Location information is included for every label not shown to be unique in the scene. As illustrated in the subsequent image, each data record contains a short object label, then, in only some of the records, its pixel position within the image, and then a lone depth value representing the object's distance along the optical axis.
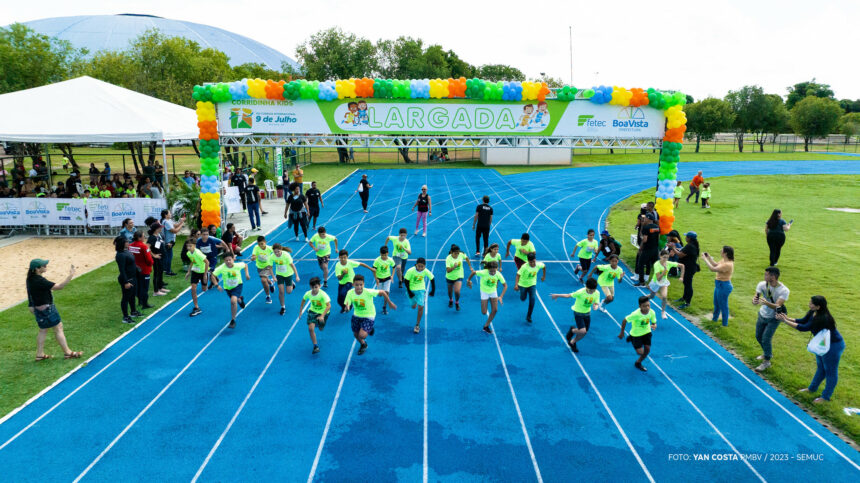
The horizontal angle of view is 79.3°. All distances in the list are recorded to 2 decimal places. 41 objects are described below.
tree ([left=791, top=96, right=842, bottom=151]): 60.25
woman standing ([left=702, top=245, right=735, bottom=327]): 9.63
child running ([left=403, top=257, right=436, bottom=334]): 9.68
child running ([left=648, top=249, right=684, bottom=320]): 10.44
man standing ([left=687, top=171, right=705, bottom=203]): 24.30
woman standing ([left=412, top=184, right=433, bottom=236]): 16.61
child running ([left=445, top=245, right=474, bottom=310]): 10.59
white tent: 16.95
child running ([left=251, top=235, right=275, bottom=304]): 10.84
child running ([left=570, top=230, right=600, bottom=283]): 12.56
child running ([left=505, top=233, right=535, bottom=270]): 11.57
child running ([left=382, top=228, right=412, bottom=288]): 11.91
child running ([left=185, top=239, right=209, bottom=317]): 10.57
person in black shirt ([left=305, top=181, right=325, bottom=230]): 17.77
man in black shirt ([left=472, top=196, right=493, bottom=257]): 14.35
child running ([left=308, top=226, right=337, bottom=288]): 12.38
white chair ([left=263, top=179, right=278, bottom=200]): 24.83
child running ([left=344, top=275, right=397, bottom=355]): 8.66
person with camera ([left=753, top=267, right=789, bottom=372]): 7.88
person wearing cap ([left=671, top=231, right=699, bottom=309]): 11.04
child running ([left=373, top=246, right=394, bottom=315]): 10.39
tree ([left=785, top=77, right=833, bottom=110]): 93.94
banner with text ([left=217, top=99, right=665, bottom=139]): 14.67
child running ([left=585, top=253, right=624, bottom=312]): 10.38
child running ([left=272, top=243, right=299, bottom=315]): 10.54
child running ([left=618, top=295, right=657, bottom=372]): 8.11
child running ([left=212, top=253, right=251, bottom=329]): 9.79
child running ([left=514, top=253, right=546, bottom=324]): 10.23
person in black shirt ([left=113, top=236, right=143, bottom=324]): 9.60
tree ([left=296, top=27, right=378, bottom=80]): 50.06
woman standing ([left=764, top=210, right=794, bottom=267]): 13.55
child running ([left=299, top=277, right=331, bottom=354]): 8.81
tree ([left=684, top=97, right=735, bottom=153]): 59.56
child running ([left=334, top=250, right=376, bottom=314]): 10.27
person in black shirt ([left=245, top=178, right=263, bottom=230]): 17.33
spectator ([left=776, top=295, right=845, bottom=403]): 6.98
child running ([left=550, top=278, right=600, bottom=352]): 8.82
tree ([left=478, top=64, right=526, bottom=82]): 71.94
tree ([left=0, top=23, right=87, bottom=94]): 32.95
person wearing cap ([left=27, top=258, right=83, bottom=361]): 7.91
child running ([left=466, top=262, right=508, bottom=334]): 9.57
